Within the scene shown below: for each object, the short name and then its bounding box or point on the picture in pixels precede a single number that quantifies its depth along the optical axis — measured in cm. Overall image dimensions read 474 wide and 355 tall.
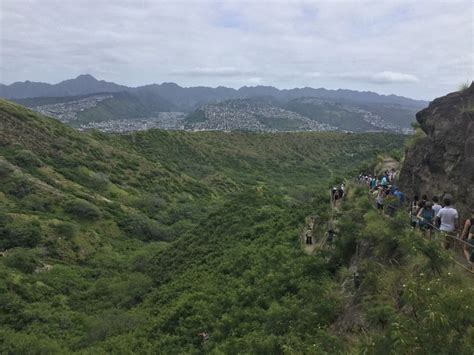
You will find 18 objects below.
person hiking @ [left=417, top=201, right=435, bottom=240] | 1256
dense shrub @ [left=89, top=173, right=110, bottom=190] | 6594
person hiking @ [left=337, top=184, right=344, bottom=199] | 2905
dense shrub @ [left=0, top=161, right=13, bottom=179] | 5482
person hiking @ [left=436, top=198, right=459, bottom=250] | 1157
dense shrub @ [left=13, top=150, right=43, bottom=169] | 5986
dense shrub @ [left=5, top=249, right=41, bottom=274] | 3763
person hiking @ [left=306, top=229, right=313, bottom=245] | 2356
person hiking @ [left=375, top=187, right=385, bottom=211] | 1752
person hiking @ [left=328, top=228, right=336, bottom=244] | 1953
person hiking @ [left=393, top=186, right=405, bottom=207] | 1647
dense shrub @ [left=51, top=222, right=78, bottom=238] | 4609
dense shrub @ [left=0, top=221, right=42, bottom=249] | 4222
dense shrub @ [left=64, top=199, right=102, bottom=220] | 5244
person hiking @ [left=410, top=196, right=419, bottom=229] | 1345
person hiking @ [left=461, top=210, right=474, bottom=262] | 1082
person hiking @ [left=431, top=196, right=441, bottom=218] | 1312
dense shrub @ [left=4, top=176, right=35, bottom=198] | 5253
